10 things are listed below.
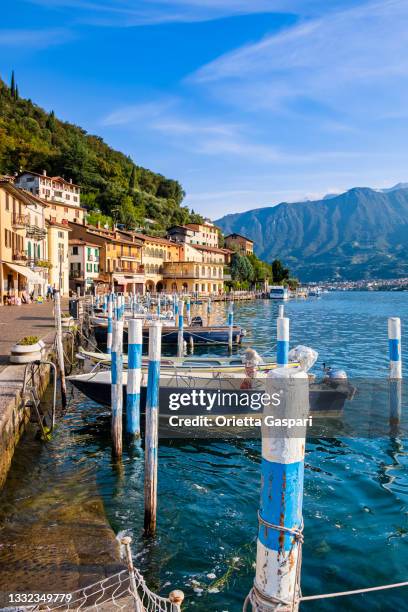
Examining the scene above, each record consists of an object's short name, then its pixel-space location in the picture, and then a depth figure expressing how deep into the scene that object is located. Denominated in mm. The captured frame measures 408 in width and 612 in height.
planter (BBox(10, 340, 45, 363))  14812
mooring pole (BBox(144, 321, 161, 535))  7910
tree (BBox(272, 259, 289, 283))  146000
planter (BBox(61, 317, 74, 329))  26359
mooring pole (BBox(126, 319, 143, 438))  11859
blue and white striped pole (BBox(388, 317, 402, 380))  14297
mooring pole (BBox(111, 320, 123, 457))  11227
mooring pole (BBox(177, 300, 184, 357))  28588
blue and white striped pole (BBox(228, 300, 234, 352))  32281
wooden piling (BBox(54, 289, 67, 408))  15609
